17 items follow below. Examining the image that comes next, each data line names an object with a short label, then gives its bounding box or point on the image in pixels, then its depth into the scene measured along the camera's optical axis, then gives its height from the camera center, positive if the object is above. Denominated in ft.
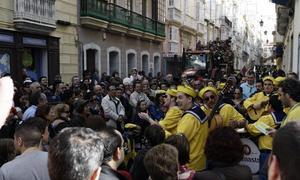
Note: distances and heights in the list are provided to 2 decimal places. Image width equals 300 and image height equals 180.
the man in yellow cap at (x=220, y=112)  18.76 -2.02
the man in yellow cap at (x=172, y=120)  19.24 -2.35
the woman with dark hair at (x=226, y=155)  11.96 -2.42
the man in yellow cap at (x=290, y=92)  15.38 -0.94
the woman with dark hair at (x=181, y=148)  12.37 -2.36
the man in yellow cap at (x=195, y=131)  16.61 -2.44
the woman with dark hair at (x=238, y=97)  27.48 -2.08
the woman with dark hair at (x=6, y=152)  14.32 -2.76
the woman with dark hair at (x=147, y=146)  14.60 -2.80
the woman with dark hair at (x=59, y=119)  18.79 -2.43
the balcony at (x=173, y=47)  113.37 +3.92
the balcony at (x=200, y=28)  147.74 +11.34
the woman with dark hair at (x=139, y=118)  24.89 -3.04
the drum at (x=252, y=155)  19.07 -3.73
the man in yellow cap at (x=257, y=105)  22.25 -2.01
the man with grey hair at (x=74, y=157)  7.27 -1.48
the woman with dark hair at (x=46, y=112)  20.01 -2.18
